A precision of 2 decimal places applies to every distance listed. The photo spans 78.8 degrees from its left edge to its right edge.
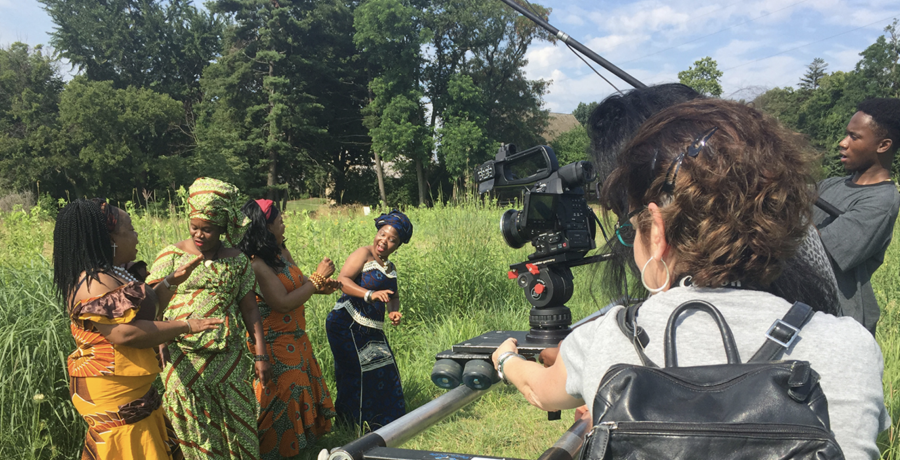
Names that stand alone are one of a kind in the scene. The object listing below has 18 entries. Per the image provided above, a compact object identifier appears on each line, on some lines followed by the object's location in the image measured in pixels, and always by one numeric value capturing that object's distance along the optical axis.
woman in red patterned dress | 3.47
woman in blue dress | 3.85
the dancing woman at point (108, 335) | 2.49
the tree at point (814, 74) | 49.44
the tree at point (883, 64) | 37.72
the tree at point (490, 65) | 34.62
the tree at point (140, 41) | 35.81
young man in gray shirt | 2.37
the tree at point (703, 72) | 44.47
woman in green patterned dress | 2.93
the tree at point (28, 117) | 26.31
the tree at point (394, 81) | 31.56
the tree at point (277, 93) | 30.59
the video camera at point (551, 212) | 1.65
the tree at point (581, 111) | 64.47
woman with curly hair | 0.92
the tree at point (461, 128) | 30.97
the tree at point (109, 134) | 27.19
